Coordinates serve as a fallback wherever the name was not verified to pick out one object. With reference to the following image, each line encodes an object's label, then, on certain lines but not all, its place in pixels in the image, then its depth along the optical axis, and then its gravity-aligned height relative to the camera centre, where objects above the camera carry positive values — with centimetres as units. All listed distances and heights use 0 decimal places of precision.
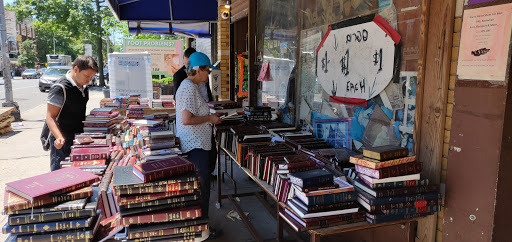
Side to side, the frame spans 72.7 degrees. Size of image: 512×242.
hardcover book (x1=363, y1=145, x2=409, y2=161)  211 -46
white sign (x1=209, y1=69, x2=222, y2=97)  720 -9
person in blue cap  335 -40
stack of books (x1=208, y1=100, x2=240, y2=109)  484 -39
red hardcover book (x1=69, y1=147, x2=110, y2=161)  308 -69
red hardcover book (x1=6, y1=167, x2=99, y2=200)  195 -64
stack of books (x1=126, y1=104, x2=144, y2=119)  664 -69
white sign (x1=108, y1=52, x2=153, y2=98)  948 +6
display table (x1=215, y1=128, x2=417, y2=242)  201 -111
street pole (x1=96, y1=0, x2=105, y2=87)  2147 +185
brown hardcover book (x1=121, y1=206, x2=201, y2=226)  206 -84
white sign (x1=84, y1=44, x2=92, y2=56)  3503 +269
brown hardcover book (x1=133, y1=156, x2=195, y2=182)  209 -57
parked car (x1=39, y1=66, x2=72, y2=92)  2181 +4
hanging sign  273 +17
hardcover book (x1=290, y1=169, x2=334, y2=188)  208 -61
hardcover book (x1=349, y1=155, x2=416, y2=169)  209 -51
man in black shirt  348 -32
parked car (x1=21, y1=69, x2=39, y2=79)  3950 +17
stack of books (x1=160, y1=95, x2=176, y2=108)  757 -57
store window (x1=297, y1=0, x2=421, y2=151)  253 -13
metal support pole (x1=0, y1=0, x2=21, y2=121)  1047 +28
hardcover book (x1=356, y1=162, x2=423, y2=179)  209 -57
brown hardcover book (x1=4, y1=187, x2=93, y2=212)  190 -69
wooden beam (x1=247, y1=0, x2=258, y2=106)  562 +39
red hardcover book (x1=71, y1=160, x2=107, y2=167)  299 -75
